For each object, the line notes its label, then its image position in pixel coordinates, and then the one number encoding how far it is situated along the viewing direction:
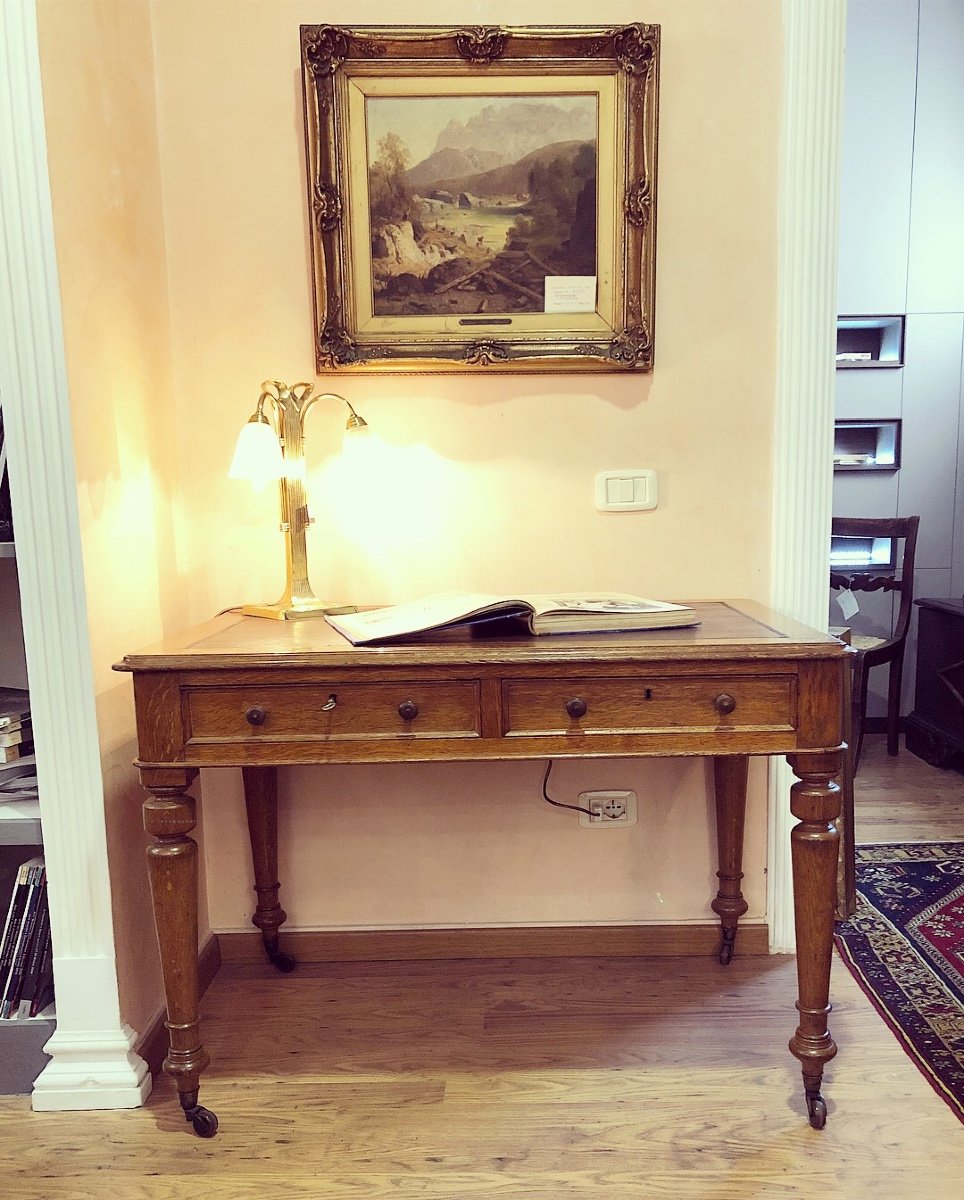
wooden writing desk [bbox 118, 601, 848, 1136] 1.36
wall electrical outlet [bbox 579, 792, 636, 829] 1.96
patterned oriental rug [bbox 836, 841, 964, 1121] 1.66
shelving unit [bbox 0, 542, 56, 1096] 1.56
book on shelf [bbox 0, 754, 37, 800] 1.60
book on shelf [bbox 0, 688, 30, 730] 1.60
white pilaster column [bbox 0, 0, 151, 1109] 1.39
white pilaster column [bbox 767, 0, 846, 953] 1.76
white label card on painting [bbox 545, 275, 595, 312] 1.82
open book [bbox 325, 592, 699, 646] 1.40
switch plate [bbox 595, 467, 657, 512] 1.88
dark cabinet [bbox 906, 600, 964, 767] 3.33
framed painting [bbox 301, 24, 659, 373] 1.75
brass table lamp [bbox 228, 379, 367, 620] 1.69
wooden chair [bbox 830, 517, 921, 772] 3.43
